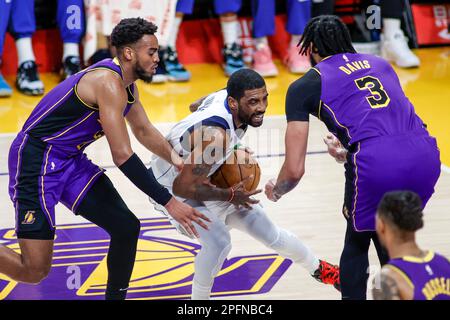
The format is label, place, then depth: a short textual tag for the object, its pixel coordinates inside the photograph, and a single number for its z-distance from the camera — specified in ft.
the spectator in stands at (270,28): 64.90
